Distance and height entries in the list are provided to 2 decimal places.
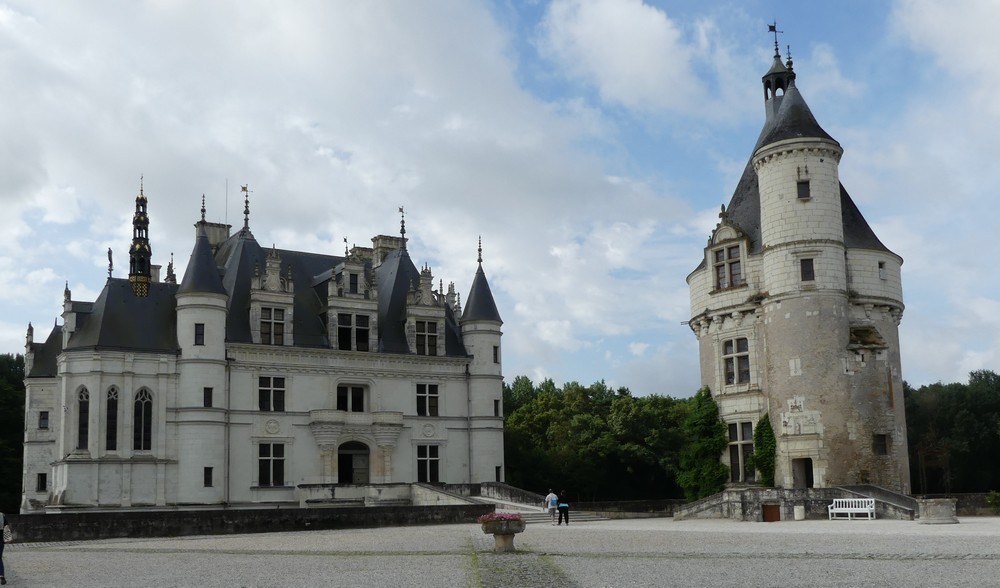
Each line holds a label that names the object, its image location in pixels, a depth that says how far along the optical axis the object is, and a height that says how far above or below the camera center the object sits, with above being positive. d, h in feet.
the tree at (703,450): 117.50 -2.20
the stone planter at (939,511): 87.40 -7.22
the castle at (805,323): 108.68 +11.37
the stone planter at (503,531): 62.03 -5.60
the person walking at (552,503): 106.42 -6.98
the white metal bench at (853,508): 97.25 -7.59
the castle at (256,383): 122.31 +7.48
